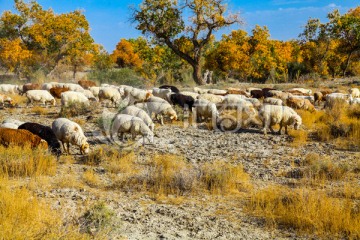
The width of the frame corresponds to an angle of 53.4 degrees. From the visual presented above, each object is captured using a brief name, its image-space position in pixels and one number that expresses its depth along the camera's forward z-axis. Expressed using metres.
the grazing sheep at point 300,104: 15.94
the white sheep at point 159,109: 13.49
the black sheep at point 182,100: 15.51
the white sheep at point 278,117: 12.13
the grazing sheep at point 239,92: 19.43
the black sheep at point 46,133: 9.21
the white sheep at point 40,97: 17.00
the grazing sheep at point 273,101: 15.37
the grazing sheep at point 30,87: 20.75
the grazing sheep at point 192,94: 16.87
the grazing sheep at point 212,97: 16.06
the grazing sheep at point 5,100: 16.87
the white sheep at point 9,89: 21.23
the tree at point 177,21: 25.27
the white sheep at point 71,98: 15.43
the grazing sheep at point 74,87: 19.71
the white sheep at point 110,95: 17.53
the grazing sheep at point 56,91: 18.67
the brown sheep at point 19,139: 8.55
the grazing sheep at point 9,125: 9.90
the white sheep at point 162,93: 17.69
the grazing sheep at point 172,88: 20.21
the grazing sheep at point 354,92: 19.74
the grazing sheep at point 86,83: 23.58
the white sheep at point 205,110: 13.71
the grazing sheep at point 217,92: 18.86
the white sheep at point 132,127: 10.51
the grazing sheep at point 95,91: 19.98
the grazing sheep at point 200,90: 20.17
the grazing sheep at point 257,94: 19.78
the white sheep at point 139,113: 11.48
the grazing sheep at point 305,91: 21.02
